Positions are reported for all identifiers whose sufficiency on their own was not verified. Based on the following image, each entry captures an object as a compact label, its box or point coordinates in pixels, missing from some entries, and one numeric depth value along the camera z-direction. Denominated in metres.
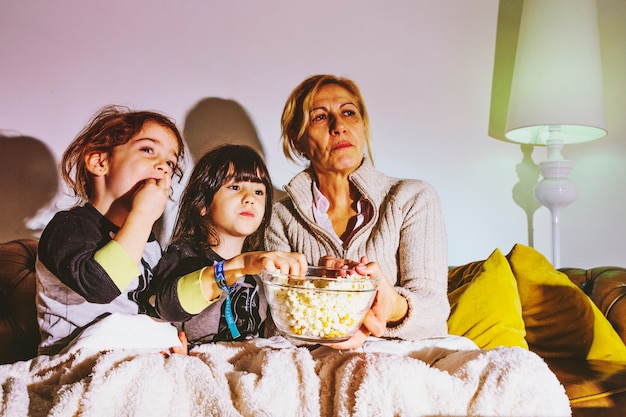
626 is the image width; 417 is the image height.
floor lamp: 1.62
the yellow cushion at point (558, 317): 1.41
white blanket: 0.85
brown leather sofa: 1.14
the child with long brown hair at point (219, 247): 1.14
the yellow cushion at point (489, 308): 1.36
